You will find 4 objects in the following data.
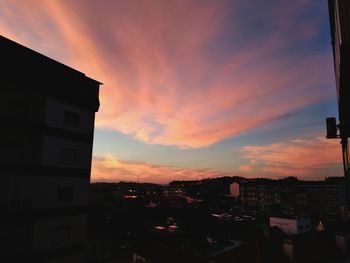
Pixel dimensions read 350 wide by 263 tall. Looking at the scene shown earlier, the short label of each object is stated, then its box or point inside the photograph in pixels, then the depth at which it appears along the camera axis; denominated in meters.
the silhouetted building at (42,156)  21.02
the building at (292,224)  57.78
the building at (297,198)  128.38
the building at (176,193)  189.38
